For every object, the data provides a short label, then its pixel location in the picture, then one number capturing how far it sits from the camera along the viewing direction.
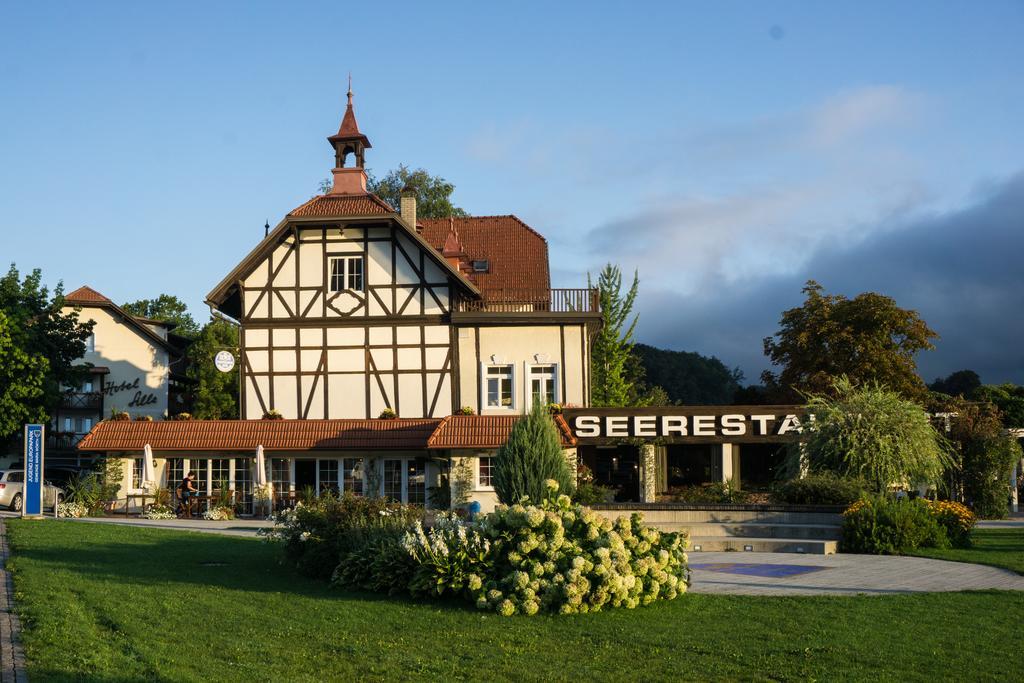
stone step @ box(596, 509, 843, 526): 20.64
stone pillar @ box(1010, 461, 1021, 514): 29.28
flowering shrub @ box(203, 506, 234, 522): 28.41
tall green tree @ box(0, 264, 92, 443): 35.59
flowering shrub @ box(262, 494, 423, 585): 14.51
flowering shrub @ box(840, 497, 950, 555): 18.36
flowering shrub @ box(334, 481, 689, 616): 11.95
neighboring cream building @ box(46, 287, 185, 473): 49.56
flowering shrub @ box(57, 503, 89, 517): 28.27
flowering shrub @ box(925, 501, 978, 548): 19.05
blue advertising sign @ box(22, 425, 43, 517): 24.70
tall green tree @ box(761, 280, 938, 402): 40.06
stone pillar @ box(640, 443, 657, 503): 29.89
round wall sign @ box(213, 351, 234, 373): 33.22
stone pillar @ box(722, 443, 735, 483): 30.42
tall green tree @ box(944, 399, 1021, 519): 27.27
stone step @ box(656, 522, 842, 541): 19.75
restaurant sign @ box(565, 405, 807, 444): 30.03
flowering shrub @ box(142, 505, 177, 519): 28.45
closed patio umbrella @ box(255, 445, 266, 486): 29.27
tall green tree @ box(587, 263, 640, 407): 44.31
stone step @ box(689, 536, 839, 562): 18.56
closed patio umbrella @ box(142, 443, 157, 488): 29.17
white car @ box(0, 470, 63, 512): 32.38
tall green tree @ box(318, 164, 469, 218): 50.62
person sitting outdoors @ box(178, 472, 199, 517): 29.23
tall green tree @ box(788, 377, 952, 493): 21.78
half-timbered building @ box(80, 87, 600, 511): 32.50
